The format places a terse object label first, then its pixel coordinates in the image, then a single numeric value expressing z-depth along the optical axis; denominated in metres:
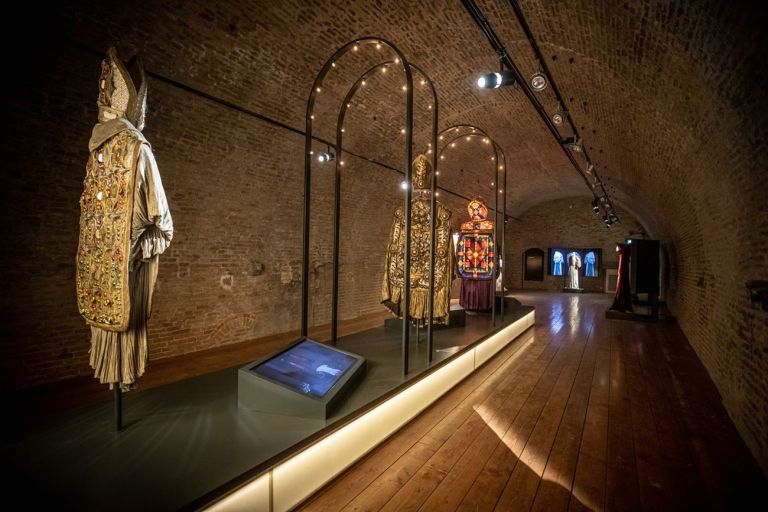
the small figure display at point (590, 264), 18.33
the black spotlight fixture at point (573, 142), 8.05
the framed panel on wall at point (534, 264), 19.41
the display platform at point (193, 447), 1.72
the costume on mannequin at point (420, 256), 5.16
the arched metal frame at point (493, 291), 5.95
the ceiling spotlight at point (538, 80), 5.63
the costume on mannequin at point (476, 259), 7.95
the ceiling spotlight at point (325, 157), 6.76
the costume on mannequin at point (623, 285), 10.31
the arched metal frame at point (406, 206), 3.40
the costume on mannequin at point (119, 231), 2.12
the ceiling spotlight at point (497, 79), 5.21
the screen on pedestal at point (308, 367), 2.62
